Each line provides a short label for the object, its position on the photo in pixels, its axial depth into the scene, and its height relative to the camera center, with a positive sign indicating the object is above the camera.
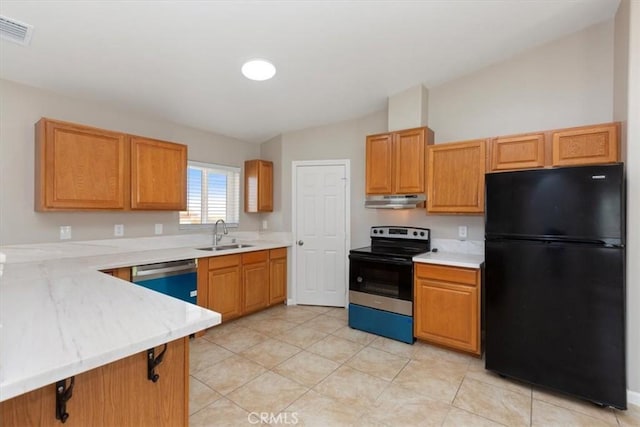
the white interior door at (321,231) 4.14 -0.26
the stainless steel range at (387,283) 3.07 -0.74
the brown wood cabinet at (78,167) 2.48 +0.37
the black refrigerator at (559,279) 1.99 -0.46
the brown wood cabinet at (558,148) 2.31 +0.53
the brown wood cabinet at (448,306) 2.71 -0.85
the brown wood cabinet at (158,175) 2.99 +0.37
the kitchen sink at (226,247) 3.84 -0.45
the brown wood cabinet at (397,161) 3.24 +0.56
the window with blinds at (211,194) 3.91 +0.23
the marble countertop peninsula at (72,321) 0.86 -0.42
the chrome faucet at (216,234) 4.02 -0.29
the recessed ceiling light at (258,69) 2.64 +1.24
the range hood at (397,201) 3.25 +0.12
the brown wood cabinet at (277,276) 4.09 -0.86
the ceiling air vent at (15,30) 1.97 +1.18
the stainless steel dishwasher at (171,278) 2.72 -0.61
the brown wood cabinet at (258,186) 4.34 +0.37
